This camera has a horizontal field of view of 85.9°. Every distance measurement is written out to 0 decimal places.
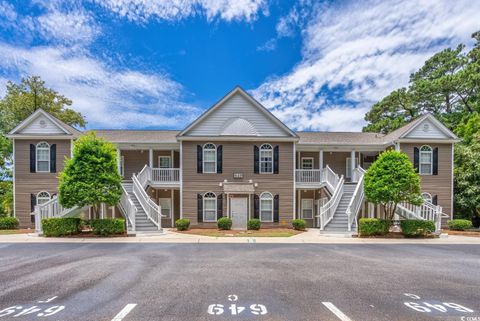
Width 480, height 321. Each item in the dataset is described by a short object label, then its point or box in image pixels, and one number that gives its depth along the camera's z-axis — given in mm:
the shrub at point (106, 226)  13672
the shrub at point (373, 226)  13984
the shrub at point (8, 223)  16453
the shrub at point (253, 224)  16438
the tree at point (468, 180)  17812
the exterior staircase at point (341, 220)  14797
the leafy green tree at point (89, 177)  13305
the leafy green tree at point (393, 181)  13531
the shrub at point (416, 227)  13984
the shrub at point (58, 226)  13555
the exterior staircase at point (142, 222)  14766
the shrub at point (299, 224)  16656
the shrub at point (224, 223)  16359
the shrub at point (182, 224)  16172
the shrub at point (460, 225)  16562
